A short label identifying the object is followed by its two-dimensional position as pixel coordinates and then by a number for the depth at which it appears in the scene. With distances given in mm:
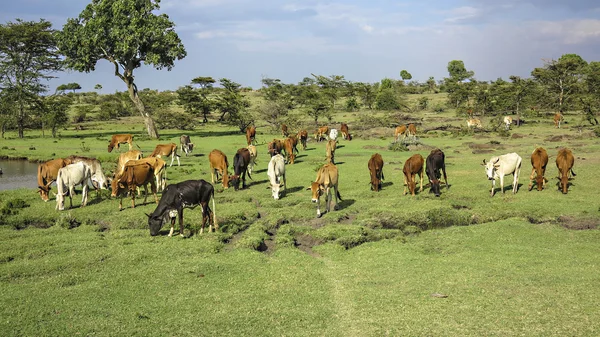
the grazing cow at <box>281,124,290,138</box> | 44594
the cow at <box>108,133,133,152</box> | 35500
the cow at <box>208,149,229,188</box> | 22156
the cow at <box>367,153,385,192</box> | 20906
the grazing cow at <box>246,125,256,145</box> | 37800
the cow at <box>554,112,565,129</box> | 46719
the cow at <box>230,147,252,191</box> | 21812
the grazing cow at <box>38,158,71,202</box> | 20406
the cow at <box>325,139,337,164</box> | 29125
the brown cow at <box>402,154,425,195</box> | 19906
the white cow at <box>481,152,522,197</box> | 19391
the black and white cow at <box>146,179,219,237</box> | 14766
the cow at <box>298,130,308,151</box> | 37750
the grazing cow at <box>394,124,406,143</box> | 41719
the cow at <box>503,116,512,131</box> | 45906
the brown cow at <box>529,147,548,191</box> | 19500
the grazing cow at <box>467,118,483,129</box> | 46531
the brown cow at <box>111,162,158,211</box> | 18219
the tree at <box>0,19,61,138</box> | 47938
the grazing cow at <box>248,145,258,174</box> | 25641
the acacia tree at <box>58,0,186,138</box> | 43438
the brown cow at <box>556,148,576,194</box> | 19109
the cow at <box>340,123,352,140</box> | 43322
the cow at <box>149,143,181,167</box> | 27531
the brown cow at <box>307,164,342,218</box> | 16922
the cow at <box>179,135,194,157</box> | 33531
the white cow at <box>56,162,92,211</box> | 18328
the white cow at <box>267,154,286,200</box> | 19953
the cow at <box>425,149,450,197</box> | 19703
